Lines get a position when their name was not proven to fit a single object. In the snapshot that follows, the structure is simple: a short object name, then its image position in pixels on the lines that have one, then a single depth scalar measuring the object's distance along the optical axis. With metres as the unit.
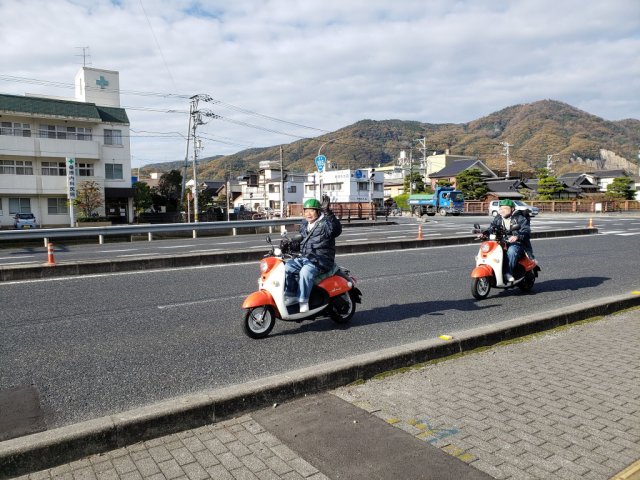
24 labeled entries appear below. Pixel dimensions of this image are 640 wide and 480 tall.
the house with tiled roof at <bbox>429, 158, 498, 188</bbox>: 77.88
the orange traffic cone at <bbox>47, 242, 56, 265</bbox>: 11.38
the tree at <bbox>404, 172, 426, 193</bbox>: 73.26
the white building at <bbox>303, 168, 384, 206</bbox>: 64.56
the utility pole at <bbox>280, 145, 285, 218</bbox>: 41.24
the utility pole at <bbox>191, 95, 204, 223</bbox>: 40.94
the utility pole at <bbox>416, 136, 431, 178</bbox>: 73.78
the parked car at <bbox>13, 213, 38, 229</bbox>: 34.08
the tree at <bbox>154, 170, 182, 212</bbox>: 55.09
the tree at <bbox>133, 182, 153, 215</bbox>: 44.81
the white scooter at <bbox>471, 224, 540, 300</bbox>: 8.27
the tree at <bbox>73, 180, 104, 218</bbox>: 36.66
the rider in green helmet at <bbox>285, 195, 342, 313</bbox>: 5.93
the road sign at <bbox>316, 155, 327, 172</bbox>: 25.72
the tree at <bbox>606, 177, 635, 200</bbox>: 64.06
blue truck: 51.28
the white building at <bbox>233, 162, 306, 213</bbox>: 69.50
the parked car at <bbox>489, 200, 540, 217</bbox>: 41.77
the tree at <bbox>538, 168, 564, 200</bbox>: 60.25
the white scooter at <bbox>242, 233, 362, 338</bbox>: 5.84
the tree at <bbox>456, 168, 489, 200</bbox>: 63.59
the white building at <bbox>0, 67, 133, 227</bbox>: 36.72
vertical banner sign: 29.06
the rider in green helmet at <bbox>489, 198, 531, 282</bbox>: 8.48
